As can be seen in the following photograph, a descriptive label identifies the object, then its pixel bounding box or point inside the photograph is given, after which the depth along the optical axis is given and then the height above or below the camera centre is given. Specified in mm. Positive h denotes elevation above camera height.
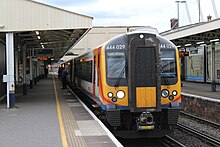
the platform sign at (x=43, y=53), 26016 +1126
